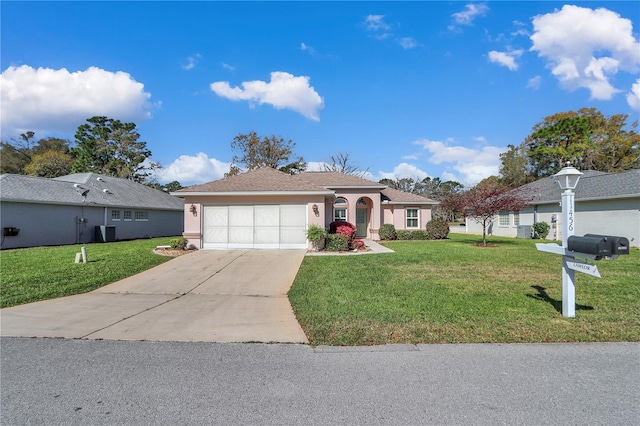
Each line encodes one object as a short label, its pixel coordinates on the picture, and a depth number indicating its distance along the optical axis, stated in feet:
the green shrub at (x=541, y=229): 75.00
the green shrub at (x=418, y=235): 74.43
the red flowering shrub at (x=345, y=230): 53.21
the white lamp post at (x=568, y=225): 18.24
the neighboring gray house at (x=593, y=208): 56.18
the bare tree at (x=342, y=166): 146.10
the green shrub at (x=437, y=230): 74.23
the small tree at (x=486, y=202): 59.63
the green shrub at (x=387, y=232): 73.15
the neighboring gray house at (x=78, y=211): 58.23
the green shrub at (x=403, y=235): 73.82
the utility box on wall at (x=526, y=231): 77.87
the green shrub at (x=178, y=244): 49.14
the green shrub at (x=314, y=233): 49.60
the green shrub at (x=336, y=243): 51.08
